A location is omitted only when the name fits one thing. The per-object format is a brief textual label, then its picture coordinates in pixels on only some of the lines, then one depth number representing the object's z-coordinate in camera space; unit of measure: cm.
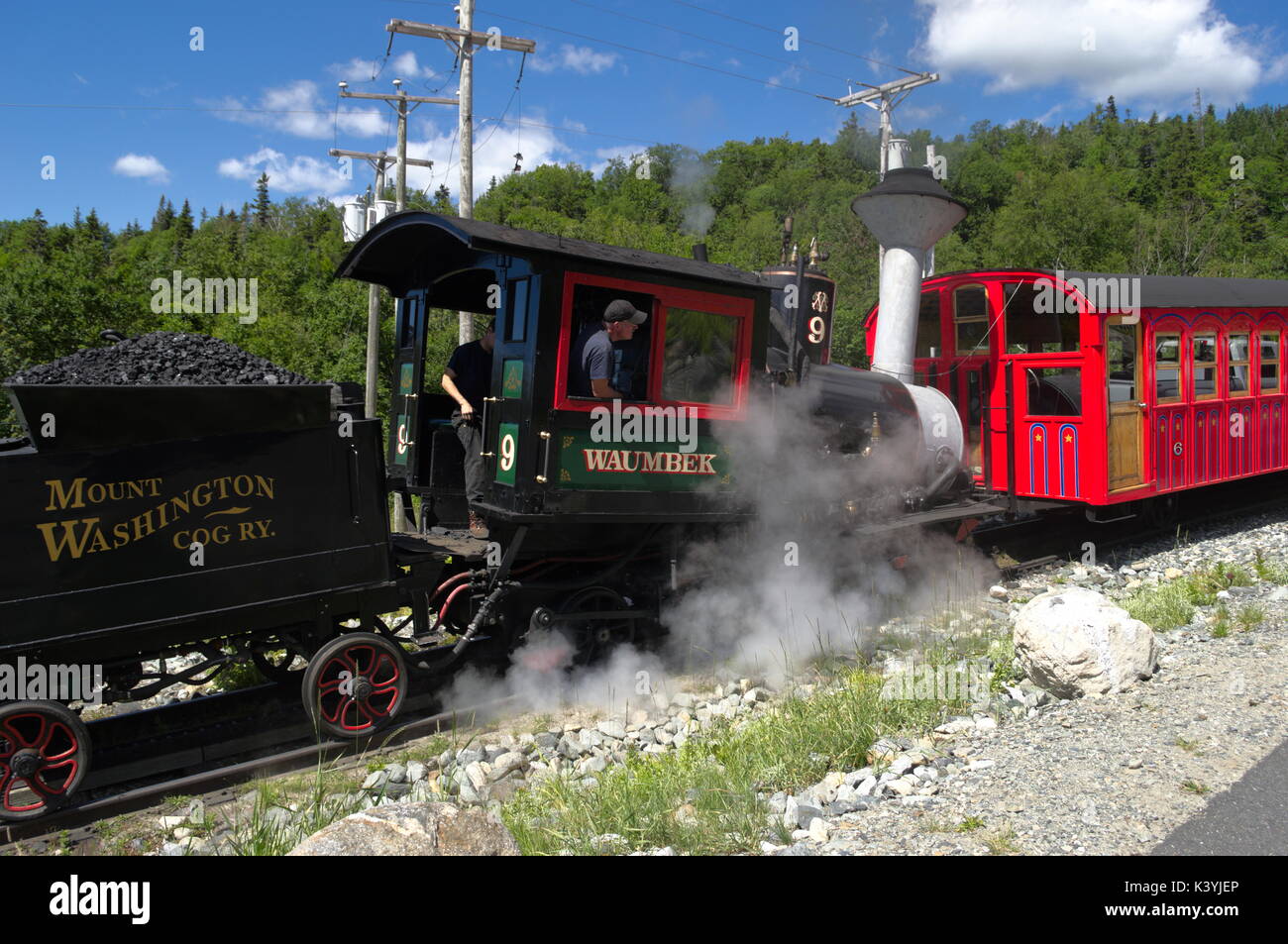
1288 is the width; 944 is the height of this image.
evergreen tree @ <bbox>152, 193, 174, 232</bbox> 12512
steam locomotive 425
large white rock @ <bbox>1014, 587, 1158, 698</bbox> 519
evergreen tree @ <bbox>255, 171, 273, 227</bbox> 13588
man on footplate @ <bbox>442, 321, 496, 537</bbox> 614
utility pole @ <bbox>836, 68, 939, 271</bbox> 2194
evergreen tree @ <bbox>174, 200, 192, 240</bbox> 11002
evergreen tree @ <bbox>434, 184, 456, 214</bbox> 9161
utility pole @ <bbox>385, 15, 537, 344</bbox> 1348
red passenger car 866
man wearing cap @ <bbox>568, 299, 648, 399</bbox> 549
